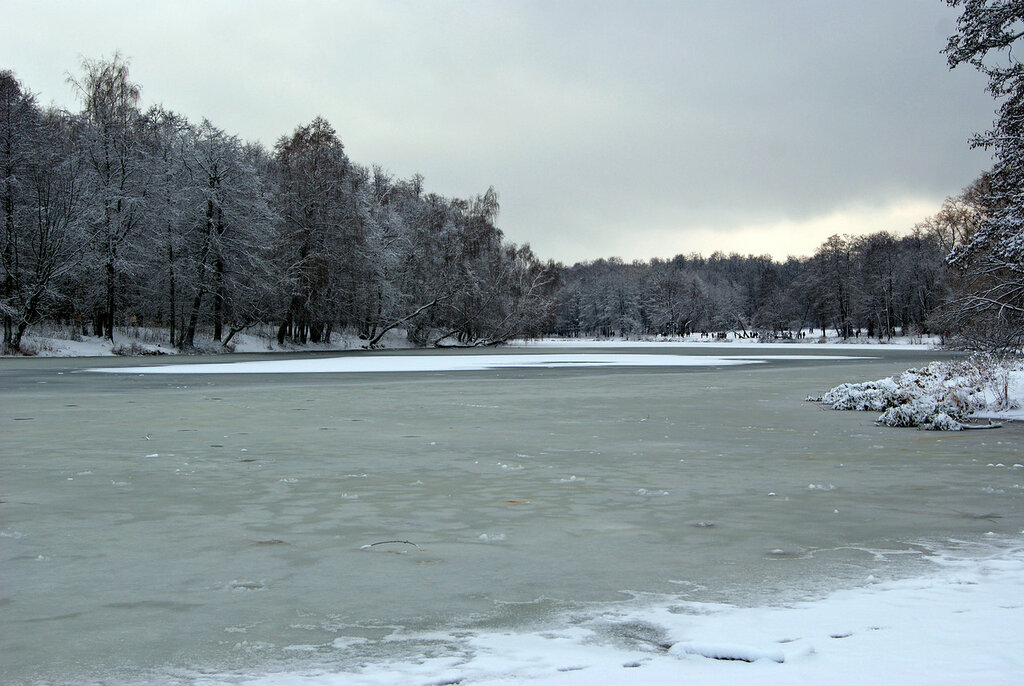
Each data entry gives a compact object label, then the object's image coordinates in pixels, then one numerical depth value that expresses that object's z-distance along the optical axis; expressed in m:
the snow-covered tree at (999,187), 14.58
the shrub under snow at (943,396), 13.30
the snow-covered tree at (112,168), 45.00
